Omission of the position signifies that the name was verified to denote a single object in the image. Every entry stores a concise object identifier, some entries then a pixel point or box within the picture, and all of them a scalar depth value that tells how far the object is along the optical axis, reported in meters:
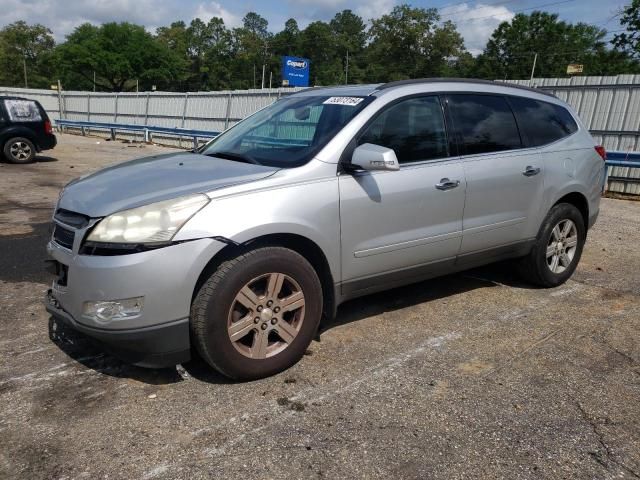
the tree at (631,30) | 36.23
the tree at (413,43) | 74.50
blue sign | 42.94
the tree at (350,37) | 110.66
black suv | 13.33
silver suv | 2.69
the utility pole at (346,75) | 91.22
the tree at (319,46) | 113.15
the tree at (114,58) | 72.50
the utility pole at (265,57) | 104.74
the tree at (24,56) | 82.81
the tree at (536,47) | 74.50
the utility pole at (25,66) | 80.41
